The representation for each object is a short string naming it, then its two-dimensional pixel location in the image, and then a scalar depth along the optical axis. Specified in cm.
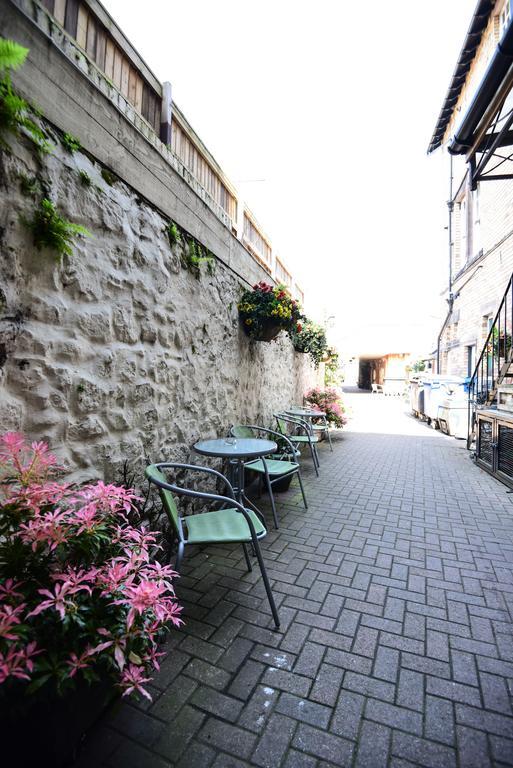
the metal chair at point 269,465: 351
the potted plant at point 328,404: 815
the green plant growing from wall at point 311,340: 746
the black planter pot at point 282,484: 429
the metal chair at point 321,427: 636
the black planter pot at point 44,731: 113
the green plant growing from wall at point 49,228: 162
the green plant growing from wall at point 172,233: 277
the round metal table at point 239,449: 266
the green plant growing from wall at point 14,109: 124
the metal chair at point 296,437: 496
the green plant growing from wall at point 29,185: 157
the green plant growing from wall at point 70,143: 178
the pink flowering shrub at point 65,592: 106
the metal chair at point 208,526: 192
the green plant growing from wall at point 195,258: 306
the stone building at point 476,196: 469
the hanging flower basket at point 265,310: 422
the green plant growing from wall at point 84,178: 189
